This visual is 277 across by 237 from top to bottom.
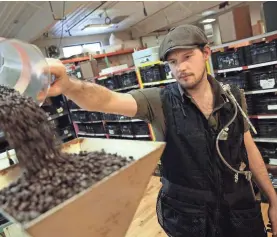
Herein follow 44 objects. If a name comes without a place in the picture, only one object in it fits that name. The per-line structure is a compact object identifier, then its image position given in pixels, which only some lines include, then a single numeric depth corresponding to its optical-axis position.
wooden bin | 0.67
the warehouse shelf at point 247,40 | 3.31
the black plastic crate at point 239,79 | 3.62
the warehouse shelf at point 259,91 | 3.41
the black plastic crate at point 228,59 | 3.59
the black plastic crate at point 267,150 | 3.64
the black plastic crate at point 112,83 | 5.70
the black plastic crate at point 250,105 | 3.70
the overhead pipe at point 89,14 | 7.15
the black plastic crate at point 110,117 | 5.89
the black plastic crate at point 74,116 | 6.90
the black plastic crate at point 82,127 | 6.92
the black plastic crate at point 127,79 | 5.33
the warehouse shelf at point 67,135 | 6.16
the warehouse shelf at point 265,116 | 3.49
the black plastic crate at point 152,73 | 4.77
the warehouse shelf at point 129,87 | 5.33
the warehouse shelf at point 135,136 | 5.37
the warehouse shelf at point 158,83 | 4.63
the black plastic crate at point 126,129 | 5.62
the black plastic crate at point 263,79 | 3.38
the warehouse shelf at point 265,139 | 3.55
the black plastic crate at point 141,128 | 5.31
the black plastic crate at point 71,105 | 6.76
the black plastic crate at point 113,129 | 5.95
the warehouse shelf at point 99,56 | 7.28
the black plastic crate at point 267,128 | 3.55
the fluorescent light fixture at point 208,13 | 9.76
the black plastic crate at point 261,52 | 3.30
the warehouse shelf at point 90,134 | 6.49
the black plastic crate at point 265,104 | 3.49
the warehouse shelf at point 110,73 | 5.41
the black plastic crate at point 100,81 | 6.02
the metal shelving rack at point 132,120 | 4.84
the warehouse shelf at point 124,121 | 5.52
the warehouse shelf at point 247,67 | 3.36
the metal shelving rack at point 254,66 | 3.39
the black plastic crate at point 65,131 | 6.24
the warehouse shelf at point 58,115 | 5.91
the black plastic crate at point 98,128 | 6.42
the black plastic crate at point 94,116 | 6.31
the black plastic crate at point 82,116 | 6.65
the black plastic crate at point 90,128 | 6.68
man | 1.46
